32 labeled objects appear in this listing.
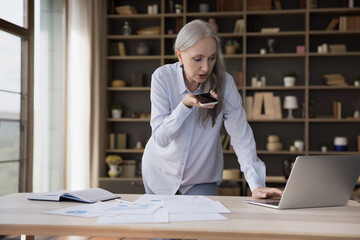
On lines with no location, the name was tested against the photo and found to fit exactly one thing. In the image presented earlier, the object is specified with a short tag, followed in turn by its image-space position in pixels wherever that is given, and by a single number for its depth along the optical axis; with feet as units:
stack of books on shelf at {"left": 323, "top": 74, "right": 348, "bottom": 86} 18.44
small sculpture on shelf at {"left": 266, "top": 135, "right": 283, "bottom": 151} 18.54
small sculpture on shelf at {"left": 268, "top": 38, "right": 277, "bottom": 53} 18.74
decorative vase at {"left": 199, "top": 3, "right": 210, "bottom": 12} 19.02
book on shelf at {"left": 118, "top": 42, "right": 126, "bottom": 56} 19.80
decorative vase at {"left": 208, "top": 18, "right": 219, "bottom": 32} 18.78
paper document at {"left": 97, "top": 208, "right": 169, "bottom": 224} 4.20
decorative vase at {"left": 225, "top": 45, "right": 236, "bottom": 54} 18.80
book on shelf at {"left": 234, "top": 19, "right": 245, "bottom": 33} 18.76
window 12.94
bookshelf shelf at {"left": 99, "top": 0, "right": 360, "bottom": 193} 18.62
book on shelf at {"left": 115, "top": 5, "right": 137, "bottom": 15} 19.33
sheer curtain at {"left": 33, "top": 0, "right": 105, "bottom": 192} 15.21
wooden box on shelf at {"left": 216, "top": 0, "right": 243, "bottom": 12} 18.90
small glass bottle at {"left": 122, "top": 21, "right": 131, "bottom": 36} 19.62
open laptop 4.70
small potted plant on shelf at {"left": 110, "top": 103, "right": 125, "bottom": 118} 19.67
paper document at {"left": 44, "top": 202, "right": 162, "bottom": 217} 4.61
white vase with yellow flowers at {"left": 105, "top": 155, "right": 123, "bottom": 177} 19.03
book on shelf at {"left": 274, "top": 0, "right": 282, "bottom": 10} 18.67
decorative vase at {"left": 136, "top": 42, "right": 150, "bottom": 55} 19.54
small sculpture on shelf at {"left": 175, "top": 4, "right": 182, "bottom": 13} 19.01
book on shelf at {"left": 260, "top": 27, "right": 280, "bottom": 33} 18.52
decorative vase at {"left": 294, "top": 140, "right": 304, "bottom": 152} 18.45
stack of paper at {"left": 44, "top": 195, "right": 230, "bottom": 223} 4.33
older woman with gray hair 6.34
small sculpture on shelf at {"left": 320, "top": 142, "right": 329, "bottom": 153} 18.41
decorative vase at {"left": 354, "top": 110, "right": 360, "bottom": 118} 18.37
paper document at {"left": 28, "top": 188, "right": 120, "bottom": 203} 5.43
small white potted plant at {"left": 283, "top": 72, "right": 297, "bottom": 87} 18.58
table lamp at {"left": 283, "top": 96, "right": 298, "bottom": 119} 18.44
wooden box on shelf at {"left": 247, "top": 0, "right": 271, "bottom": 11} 18.59
